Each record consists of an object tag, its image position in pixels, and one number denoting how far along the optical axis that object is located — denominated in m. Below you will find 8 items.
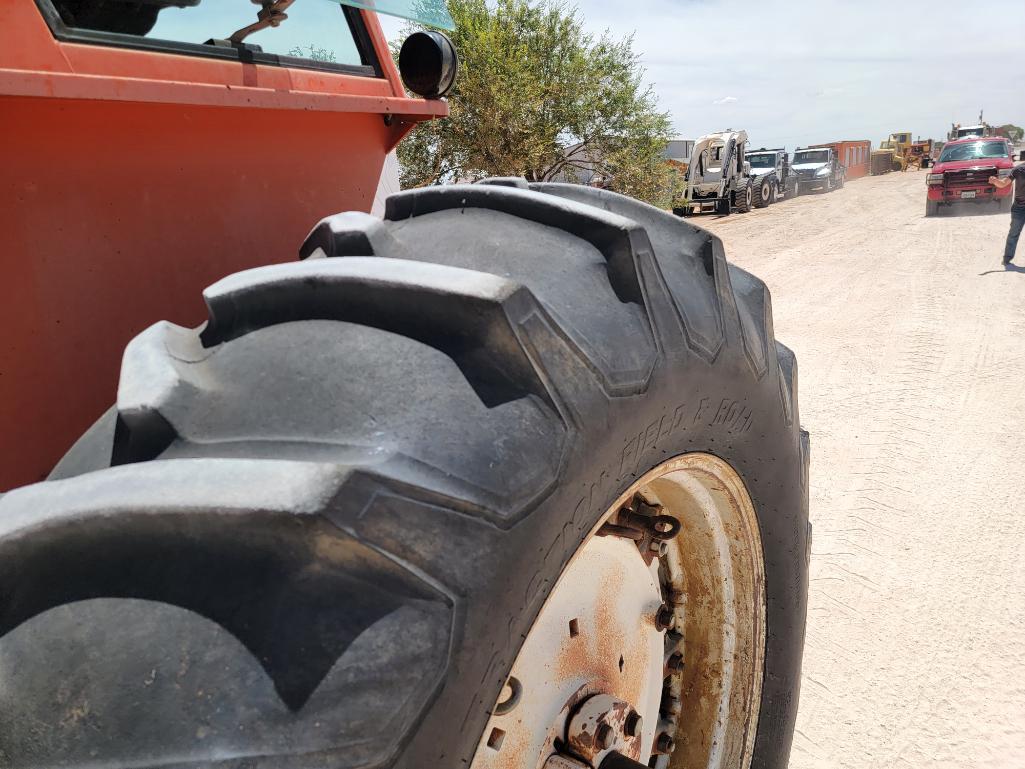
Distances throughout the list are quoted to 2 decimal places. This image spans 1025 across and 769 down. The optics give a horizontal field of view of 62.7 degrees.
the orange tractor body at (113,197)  1.14
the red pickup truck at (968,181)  17.80
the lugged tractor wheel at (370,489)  0.78
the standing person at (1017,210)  10.66
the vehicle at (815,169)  28.66
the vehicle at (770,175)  25.44
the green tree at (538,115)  18.67
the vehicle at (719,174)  23.36
